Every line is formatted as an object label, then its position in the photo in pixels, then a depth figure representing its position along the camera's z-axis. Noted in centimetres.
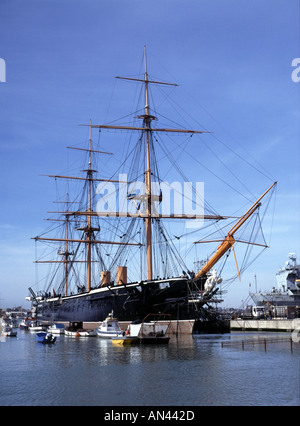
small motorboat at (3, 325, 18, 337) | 8706
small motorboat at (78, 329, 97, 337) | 6850
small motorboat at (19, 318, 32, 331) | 13015
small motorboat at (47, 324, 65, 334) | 8031
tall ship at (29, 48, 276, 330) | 5759
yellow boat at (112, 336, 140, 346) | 5105
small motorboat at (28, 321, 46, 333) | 9876
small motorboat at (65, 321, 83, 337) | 7311
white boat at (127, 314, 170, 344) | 5125
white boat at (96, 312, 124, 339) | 5891
